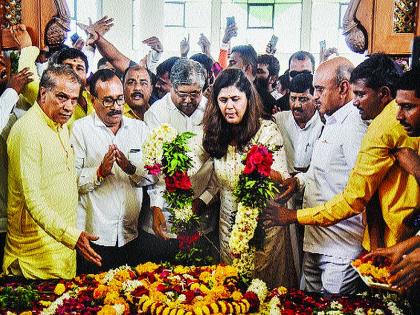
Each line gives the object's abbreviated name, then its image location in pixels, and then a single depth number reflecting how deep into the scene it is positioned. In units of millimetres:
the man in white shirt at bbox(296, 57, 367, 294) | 4039
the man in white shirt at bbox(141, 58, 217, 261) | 4309
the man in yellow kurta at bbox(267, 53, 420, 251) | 3826
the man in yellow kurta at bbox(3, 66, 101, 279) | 4281
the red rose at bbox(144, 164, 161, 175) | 4160
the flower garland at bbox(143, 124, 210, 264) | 4125
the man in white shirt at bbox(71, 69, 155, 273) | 4383
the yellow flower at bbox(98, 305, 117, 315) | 3494
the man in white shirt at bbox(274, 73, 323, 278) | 4180
